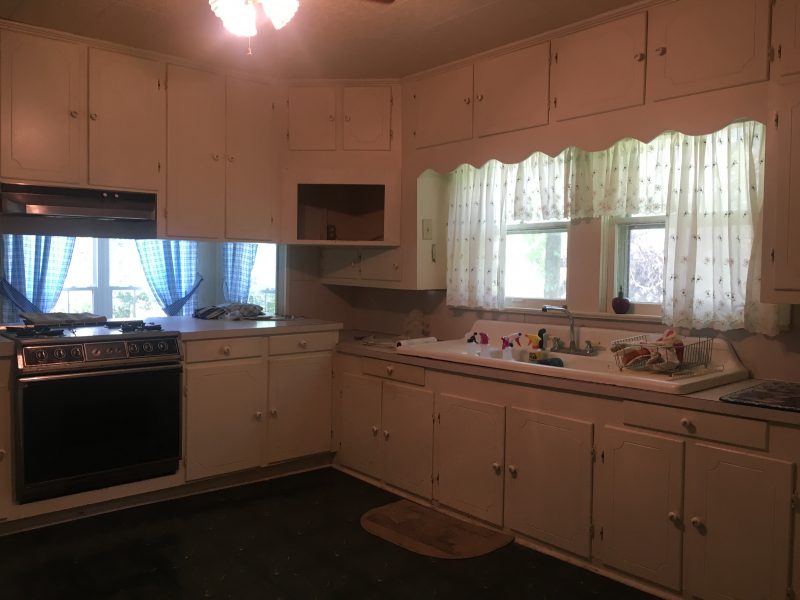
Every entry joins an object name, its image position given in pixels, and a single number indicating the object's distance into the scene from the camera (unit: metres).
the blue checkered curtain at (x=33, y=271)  4.95
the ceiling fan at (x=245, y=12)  2.00
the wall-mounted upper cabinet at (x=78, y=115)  3.11
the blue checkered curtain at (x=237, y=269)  5.89
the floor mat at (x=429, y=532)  2.77
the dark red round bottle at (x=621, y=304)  3.06
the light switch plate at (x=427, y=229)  3.88
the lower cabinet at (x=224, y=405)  3.37
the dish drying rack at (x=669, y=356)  2.53
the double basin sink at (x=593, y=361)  2.39
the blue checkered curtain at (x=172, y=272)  5.73
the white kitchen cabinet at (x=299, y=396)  3.67
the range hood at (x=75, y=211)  3.19
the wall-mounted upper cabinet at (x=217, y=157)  3.60
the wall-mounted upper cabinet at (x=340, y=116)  3.94
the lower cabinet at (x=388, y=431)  3.28
